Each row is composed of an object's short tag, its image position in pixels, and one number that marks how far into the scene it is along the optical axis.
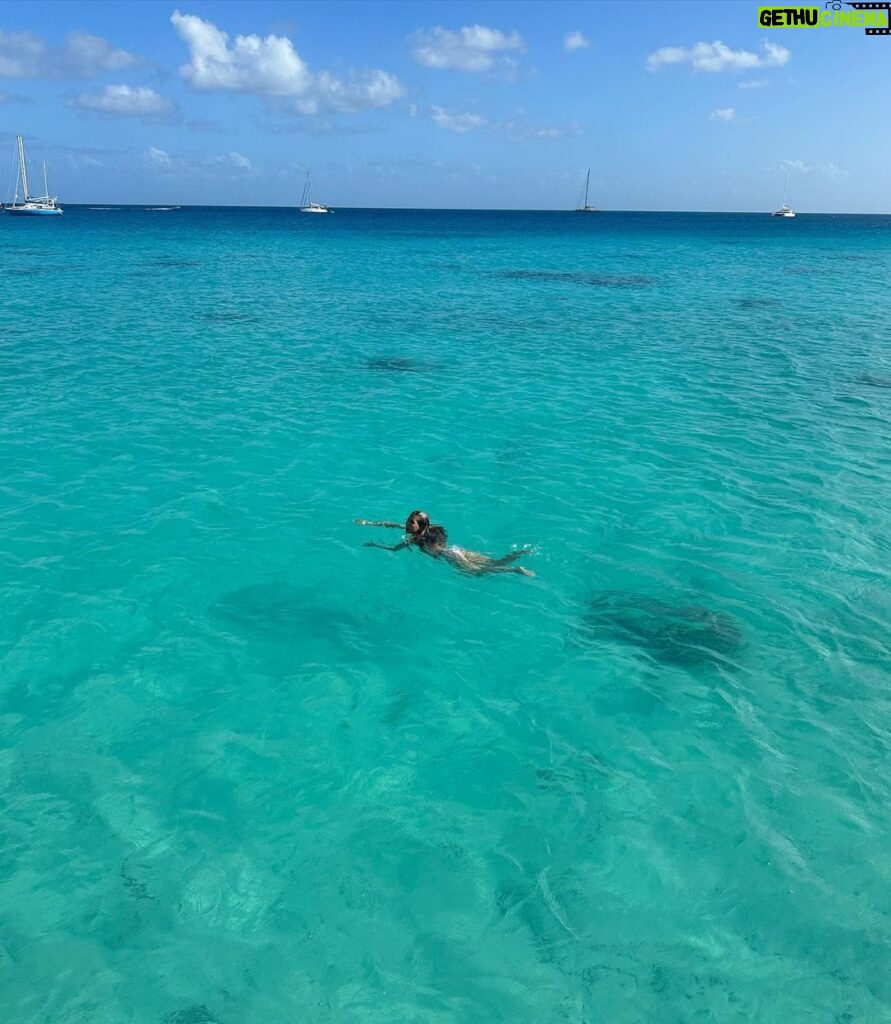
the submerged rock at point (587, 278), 59.68
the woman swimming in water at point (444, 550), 14.29
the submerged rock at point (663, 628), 12.09
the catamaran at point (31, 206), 152.75
